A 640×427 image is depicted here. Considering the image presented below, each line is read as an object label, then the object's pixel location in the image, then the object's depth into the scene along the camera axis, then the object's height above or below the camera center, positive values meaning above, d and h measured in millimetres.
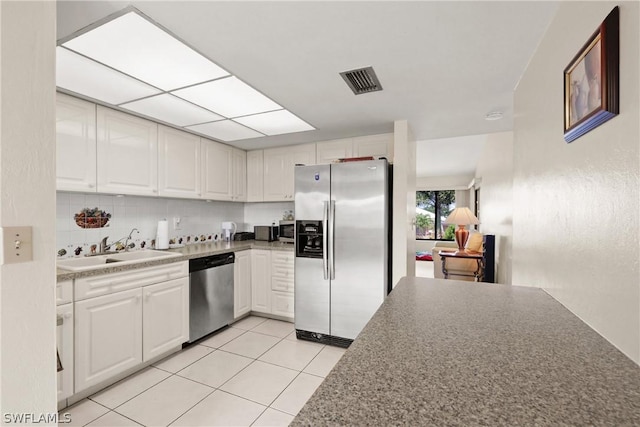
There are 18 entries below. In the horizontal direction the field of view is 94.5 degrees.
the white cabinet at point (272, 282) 3404 -800
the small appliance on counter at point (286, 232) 3811 -229
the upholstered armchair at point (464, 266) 4488 -791
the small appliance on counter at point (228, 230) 3967 -213
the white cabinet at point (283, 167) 3723 +627
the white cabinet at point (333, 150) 3467 +767
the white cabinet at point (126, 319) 1965 -799
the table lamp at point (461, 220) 4789 -101
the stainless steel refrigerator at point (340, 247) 2783 -322
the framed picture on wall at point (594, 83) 784 +397
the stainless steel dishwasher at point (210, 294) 2807 -806
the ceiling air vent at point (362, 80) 1940 +934
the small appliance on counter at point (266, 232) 3949 -246
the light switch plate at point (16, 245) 944 -101
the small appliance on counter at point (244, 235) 4031 -297
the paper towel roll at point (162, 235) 3057 -217
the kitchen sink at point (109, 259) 2105 -370
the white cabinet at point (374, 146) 3264 +774
